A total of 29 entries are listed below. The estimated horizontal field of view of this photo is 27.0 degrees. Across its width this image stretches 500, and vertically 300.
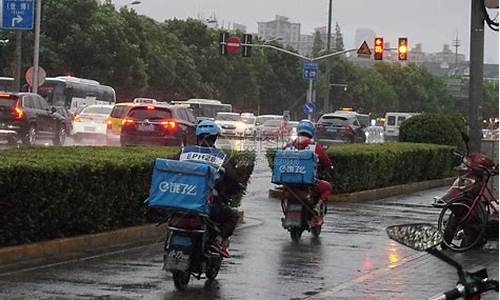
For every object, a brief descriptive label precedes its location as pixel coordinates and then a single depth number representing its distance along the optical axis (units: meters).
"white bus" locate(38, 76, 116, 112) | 52.12
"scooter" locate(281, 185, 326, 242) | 13.81
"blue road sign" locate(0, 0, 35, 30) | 32.53
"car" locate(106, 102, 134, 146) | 33.97
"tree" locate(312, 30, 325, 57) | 138.20
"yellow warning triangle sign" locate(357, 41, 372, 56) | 51.16
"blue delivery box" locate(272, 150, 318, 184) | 13.88
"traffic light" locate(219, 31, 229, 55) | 51.09
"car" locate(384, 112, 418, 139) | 63.25
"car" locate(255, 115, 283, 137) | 60.38
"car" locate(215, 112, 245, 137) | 57.12
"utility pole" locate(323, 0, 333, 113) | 59.86
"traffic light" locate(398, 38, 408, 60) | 48.62
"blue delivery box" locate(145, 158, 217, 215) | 9.41
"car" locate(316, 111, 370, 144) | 43.81
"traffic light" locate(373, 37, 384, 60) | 49.53
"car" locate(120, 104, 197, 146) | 28.88
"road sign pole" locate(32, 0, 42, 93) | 36.38
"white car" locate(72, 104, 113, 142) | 37.31
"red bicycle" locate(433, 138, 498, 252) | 13.09
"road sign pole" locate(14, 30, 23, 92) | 40.34
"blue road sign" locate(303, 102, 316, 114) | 58.09
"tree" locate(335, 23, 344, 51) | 140.75
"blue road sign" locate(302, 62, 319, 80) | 58.53
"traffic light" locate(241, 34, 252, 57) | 53.69
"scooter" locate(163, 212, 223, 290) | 9.52
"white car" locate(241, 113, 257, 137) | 58.09
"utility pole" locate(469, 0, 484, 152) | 16.64
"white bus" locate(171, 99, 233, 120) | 59.57
